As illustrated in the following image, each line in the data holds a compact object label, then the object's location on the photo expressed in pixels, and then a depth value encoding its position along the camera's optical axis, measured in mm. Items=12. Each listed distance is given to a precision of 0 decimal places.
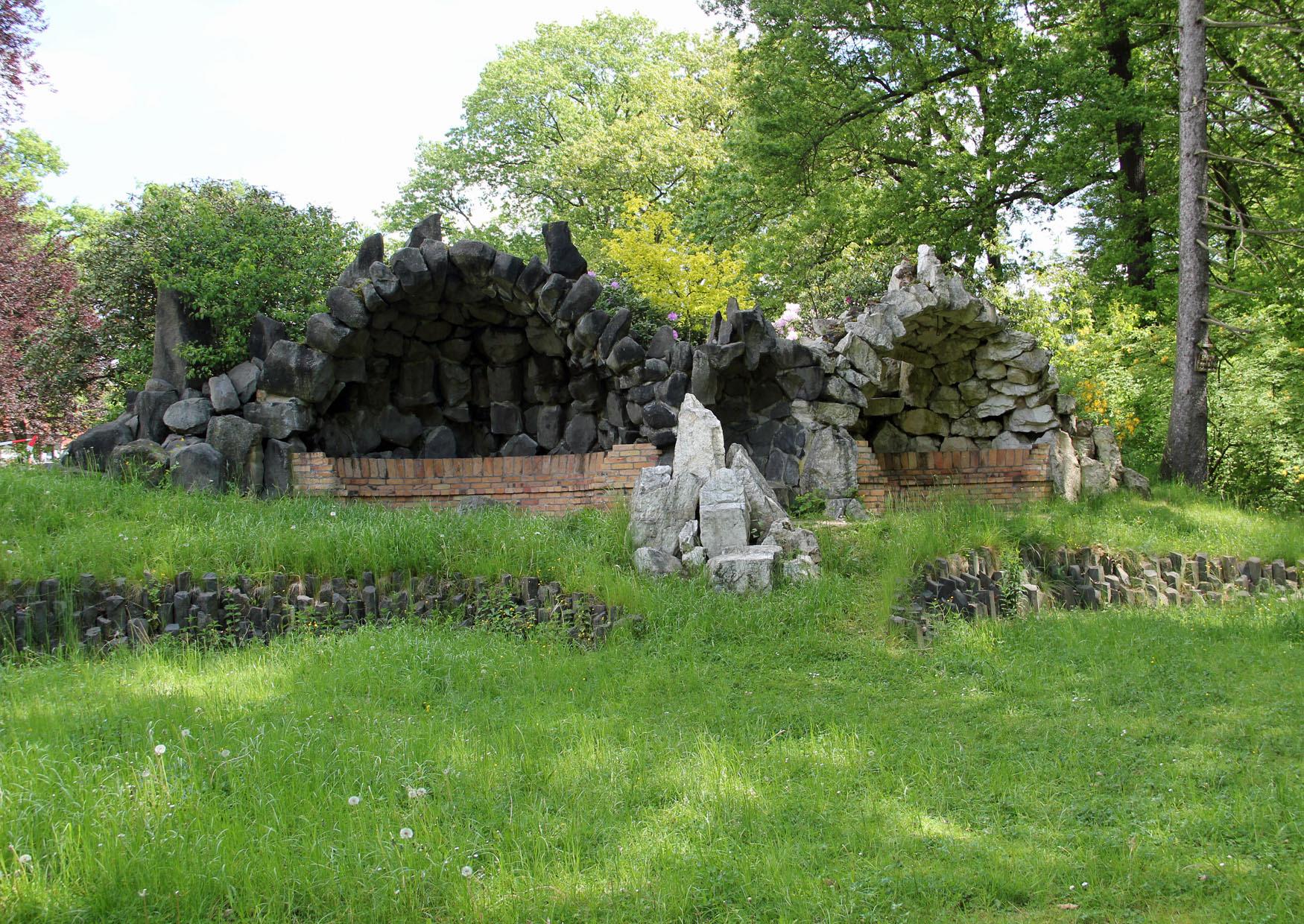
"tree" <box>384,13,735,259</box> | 25219
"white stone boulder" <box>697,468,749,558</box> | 8234
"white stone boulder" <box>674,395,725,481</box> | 9164
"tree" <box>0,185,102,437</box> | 12680
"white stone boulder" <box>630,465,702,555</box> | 8672
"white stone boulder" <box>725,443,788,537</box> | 8758
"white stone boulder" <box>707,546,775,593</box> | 7730
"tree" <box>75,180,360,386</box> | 11570
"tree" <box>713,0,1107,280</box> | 15758
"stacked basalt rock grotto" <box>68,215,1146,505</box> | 10633
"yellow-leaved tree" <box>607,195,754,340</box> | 15281
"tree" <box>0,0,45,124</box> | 12938
